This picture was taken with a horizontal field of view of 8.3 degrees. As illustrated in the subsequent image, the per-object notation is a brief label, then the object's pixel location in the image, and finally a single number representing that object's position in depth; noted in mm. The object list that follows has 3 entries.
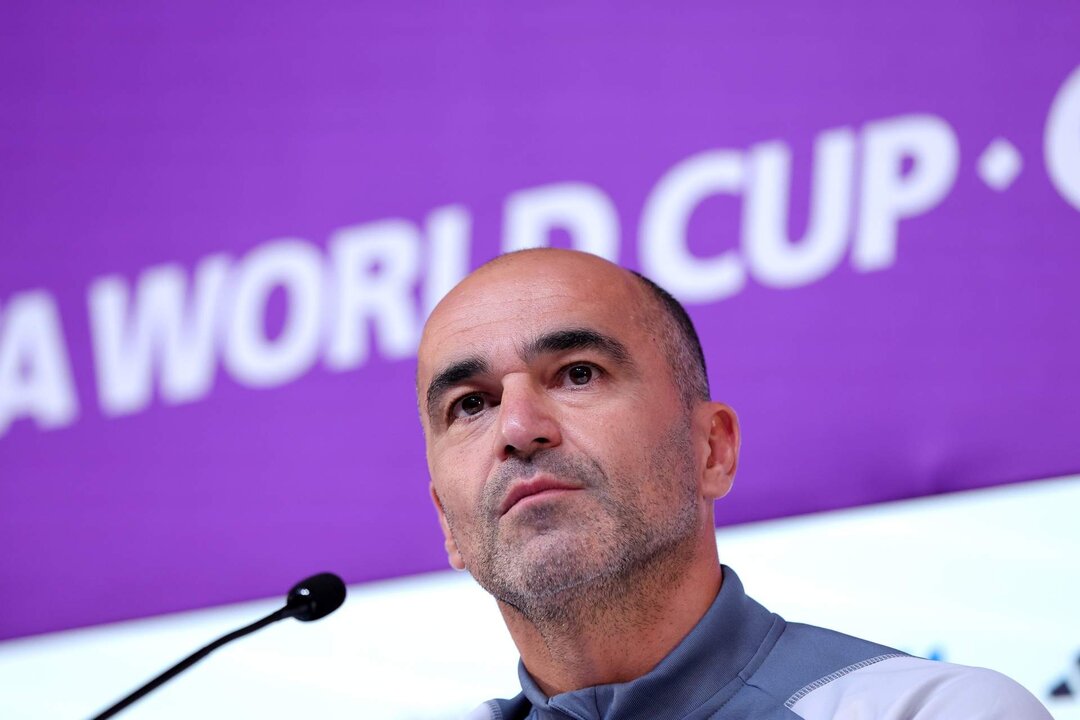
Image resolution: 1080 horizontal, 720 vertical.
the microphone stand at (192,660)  3709
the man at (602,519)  3740
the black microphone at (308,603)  3735
